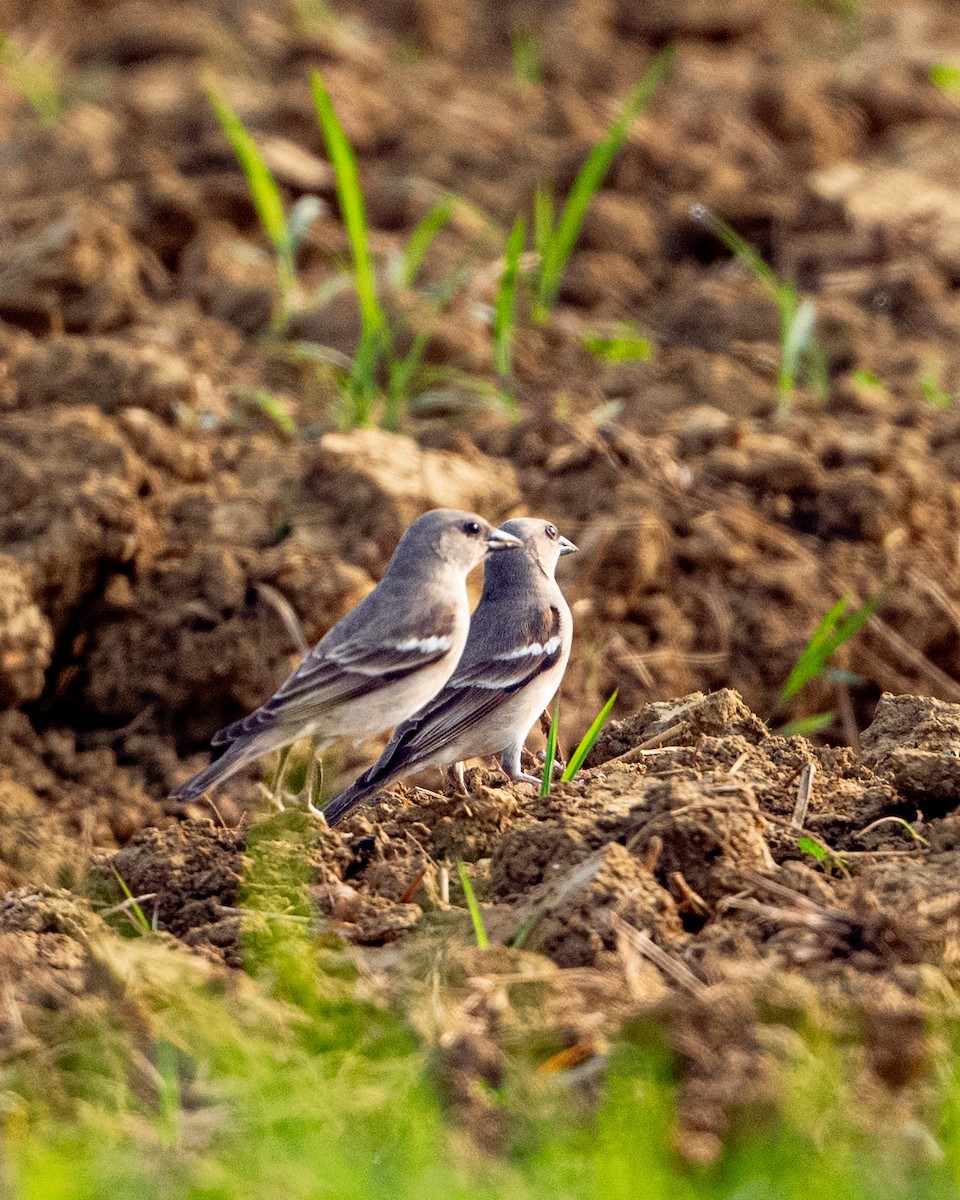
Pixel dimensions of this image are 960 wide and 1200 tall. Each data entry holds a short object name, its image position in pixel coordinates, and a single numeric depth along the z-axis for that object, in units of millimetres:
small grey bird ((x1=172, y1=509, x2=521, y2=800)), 9273
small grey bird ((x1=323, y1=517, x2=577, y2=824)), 10031
